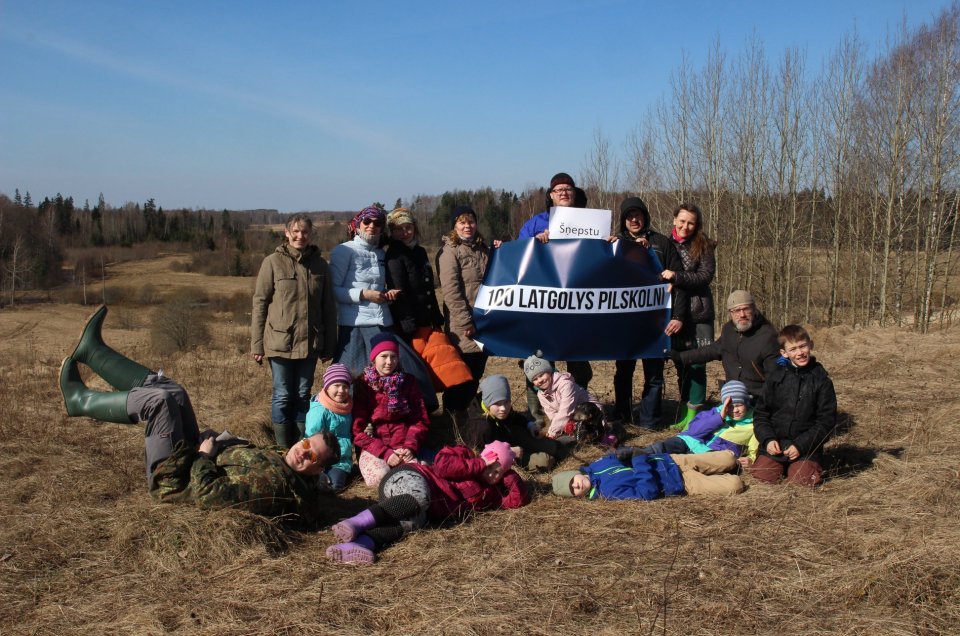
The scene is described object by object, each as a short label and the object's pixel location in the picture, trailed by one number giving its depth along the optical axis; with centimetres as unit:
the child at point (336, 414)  566
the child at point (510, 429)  615
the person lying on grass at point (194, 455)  466
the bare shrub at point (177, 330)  1722
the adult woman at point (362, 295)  646
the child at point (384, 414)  572
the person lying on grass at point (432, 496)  441
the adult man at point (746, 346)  645
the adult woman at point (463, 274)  696
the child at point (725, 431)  618
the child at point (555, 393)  653
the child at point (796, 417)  553
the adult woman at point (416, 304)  665
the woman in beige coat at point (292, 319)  624
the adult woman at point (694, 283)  701
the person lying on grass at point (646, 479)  539
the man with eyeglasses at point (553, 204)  698
